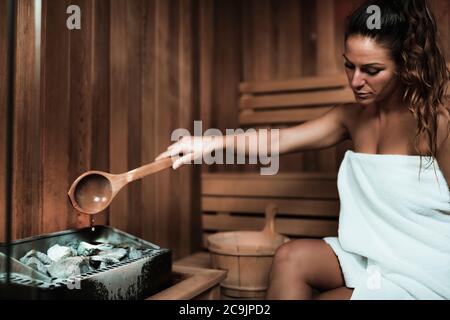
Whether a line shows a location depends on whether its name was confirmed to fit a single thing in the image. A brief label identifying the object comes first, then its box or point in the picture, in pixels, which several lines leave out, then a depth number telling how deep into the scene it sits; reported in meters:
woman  1.38
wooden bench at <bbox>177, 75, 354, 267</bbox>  2.41
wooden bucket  1.88
